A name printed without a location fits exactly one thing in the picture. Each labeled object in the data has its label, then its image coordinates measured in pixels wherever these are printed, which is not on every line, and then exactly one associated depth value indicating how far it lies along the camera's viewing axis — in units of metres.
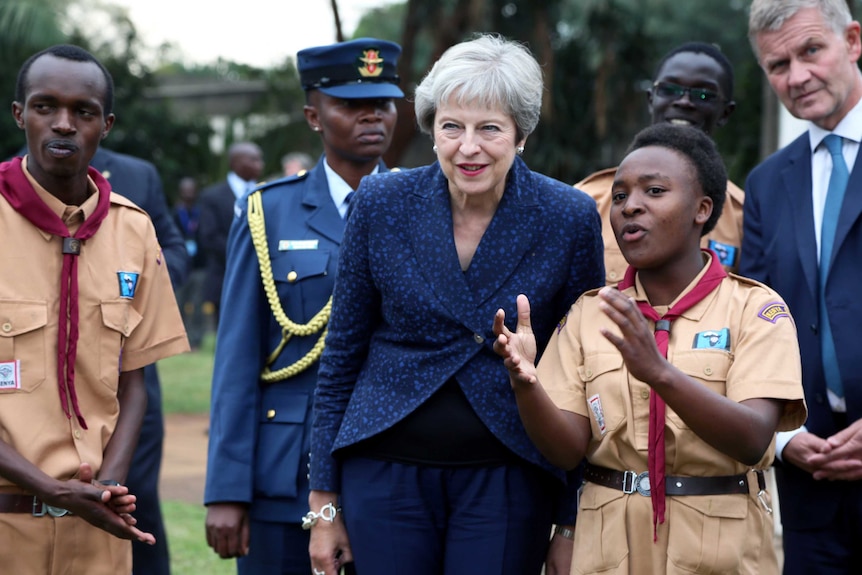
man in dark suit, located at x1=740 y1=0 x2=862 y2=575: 3.74
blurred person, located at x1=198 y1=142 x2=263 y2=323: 12.59
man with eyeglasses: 4.29
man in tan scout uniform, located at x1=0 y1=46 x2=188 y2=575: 3.34
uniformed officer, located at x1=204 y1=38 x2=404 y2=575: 3.83
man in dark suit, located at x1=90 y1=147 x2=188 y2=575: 5.00
